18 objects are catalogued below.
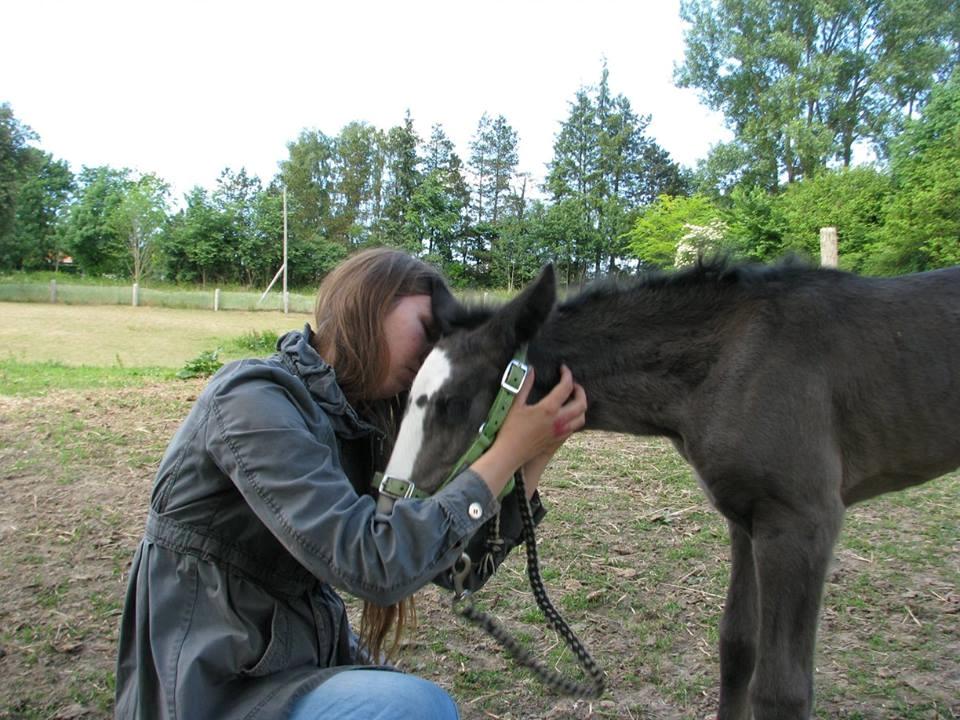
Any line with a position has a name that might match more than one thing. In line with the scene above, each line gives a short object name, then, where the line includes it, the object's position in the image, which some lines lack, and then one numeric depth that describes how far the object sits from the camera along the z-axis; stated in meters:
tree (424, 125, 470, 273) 24.63
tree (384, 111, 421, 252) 31.12
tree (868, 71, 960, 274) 9.62
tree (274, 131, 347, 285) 40.19
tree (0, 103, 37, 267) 24.17
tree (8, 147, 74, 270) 36.44
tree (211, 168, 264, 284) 30.59
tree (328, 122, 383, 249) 43.06
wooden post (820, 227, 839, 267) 7.82
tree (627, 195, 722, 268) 23.08
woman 1.43
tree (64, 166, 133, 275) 37.16
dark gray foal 2.11
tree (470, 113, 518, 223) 38.44
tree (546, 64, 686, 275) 32.91
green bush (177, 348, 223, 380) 9.28
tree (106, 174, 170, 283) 33.12
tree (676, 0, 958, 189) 26.12
